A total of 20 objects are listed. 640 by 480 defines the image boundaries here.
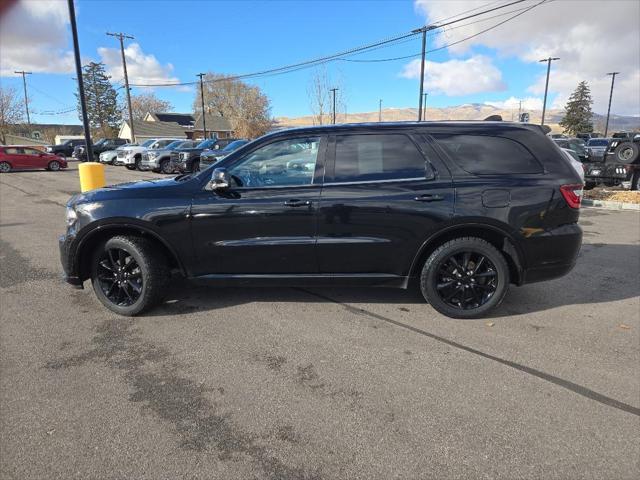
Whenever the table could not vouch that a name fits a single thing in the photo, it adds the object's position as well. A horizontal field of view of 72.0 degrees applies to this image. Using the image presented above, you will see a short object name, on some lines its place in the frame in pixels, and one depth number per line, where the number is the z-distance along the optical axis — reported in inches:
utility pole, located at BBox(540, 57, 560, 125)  2013.3
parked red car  920.3
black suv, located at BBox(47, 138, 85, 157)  1453.9
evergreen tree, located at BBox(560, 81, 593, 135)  2957.7
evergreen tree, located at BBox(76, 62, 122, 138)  3235.7
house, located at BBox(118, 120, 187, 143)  2610.7
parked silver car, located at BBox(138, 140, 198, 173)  868.0
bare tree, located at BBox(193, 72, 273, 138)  3189.0
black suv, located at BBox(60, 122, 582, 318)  156.0
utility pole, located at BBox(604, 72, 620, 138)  2491.5
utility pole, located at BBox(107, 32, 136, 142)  1549.0
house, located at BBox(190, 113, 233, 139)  2945.4
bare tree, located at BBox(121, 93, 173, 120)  3622.0
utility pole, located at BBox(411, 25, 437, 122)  854.5
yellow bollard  387.5
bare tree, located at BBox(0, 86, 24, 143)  2438.5
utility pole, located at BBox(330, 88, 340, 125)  1876.1
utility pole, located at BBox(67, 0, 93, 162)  392.9
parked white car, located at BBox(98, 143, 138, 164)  1113.7
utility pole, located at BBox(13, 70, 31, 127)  2752.0
